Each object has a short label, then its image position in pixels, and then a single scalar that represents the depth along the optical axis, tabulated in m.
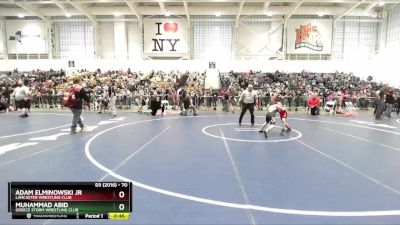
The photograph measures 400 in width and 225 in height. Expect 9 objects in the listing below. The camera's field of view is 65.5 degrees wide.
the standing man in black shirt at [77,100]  10.10
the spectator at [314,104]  17.14
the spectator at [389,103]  16.19
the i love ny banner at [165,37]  34.12
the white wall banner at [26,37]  34.84
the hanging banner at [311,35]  34.09
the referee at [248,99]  12.33
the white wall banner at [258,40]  34.47
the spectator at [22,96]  15.17
